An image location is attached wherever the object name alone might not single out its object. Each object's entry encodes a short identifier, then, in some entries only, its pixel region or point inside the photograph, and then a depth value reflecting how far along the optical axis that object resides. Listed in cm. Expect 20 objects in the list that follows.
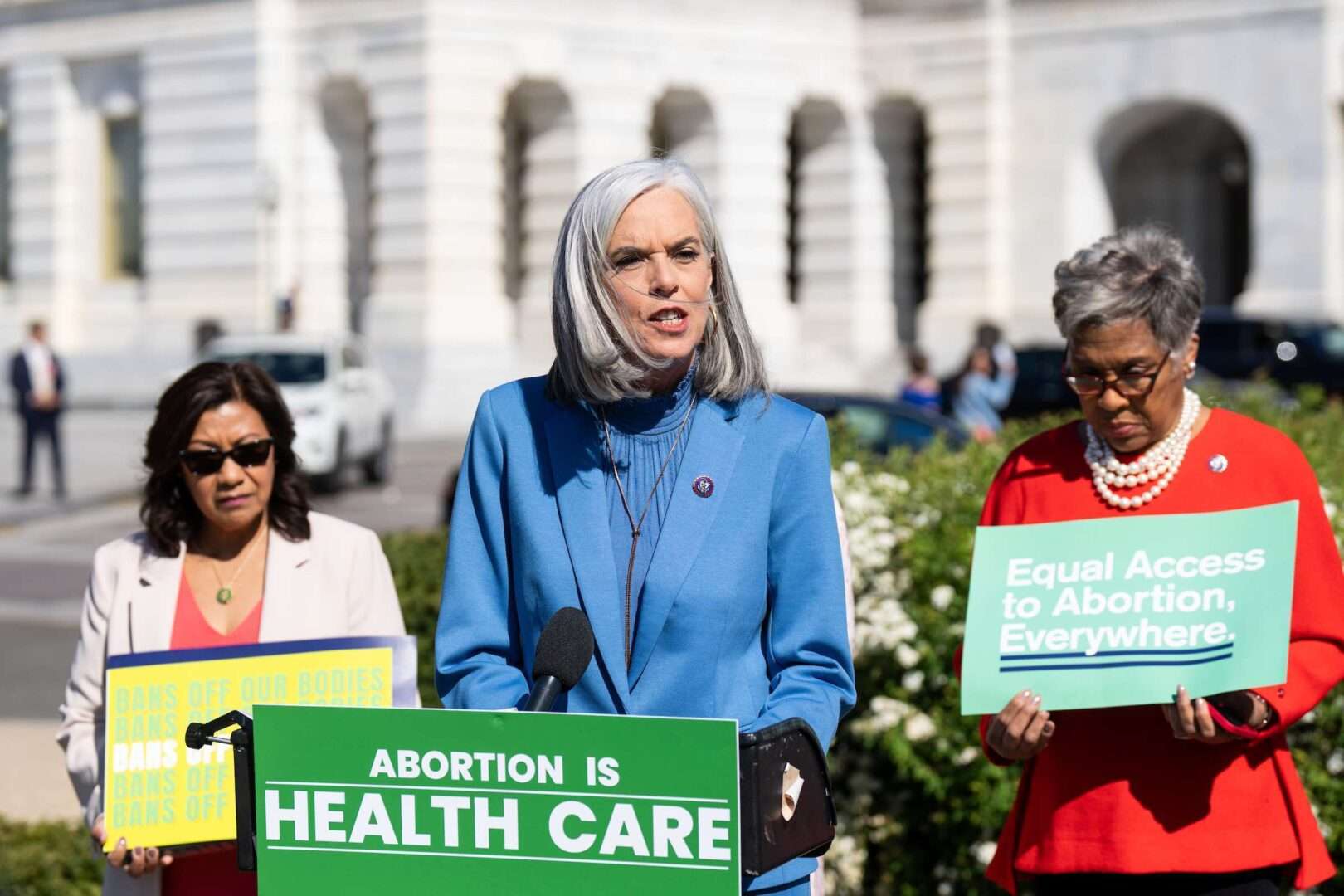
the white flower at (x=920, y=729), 1216
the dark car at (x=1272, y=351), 4837
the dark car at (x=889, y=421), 3019
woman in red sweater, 772
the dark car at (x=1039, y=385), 4334
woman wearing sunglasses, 897
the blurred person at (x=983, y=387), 3559
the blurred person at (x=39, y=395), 4250
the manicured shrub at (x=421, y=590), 1537
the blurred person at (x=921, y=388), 3781
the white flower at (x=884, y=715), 1231
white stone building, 5775
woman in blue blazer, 673
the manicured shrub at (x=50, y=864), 1321
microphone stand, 646
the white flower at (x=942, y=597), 1219
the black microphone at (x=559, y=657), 609
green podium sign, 595
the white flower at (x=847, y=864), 1271
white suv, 4087
